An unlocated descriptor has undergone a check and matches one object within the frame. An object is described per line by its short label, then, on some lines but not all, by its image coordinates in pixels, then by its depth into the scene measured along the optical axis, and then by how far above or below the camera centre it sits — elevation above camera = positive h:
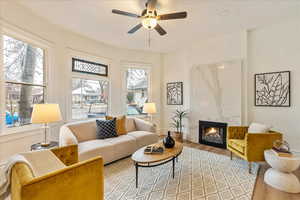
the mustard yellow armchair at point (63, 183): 1.02 -0.67
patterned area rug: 1.97 -1.31
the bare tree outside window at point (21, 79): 2.57 +0.43
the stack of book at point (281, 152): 2.13 -0.81
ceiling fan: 2.16 +1.28
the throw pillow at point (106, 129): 3.21 -0.65
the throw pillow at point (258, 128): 2.72 -0.56
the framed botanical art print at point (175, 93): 4.94 +0.24
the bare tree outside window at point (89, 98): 3.92 +0.06
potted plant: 4.48 -0.78
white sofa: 2.55 -0.86
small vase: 2.61 -0.78
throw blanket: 1.19 -0.60
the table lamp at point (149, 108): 4.00 -0.23
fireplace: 3.91 -0.97
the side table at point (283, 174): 2.01 -1.11
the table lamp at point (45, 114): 2.14 -0.21
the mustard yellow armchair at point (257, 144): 2.51 -0.79
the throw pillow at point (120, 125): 3.49 -0.62
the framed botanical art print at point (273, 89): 3.20 +0.25
